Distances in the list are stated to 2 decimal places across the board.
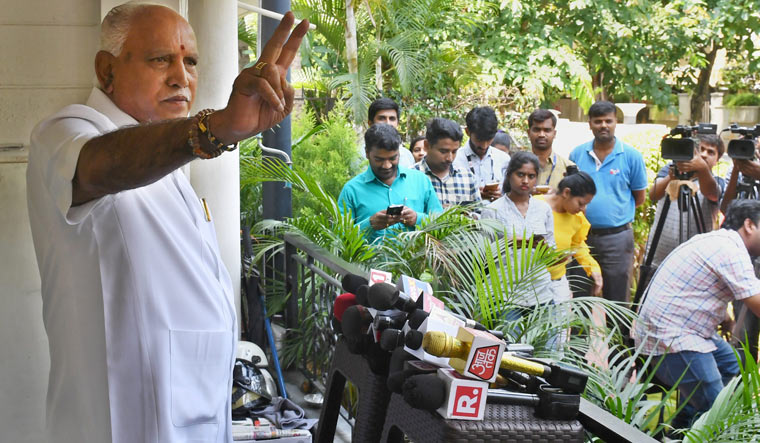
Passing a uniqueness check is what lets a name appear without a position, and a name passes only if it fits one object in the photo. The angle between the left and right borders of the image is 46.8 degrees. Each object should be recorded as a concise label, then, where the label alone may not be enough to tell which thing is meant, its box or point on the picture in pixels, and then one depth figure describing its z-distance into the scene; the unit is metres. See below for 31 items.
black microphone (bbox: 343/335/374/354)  2.23
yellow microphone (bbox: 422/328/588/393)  1.84
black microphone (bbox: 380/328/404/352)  2.10
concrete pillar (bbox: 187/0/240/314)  4.58
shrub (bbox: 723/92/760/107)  21.52
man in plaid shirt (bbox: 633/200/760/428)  4.71
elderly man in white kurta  2.02
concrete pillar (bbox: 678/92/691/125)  23.05
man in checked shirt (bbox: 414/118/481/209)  5.77
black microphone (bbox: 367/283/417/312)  2.13
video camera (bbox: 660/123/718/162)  6.65
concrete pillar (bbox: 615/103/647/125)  14.86
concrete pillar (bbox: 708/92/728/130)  21.97
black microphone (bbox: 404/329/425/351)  1.97
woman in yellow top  6.00
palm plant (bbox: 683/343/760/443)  2.73
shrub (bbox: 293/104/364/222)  6.17
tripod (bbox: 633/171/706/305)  6.69
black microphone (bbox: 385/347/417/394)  1.97
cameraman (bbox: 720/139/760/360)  6.22
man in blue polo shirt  7.06
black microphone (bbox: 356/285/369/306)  2.28
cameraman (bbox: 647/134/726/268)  6.76
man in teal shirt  5.06
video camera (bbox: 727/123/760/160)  6.45
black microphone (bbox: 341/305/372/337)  2.23
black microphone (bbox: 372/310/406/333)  2.18
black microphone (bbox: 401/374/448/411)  1.83
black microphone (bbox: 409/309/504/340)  2.02
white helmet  4.20
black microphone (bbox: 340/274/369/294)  2.44
